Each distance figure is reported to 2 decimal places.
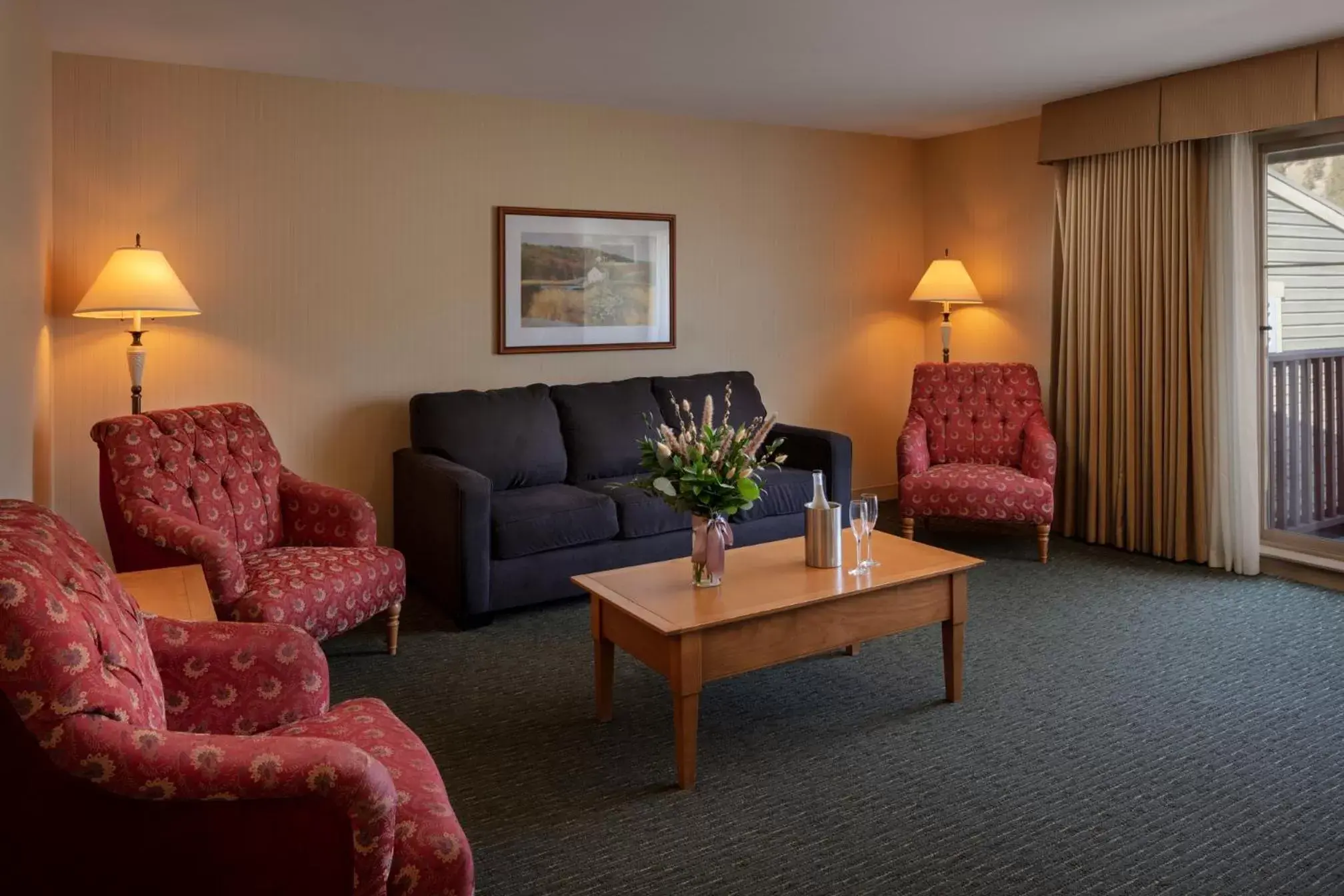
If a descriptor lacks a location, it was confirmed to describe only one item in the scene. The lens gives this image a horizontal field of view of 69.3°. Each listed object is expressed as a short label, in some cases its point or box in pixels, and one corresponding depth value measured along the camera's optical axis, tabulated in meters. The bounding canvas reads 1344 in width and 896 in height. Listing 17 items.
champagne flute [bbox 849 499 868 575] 3.11
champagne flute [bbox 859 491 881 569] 3.08
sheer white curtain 4.57
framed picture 5.04
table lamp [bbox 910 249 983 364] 5.75
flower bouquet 2.88
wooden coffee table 2.68
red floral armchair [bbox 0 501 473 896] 1.37
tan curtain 4.79
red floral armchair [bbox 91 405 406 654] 3.16
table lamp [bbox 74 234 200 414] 3.74
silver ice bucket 3.16
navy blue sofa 4.05
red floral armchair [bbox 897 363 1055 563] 4.94
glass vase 2.98
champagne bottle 3.10
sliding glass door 4.46
